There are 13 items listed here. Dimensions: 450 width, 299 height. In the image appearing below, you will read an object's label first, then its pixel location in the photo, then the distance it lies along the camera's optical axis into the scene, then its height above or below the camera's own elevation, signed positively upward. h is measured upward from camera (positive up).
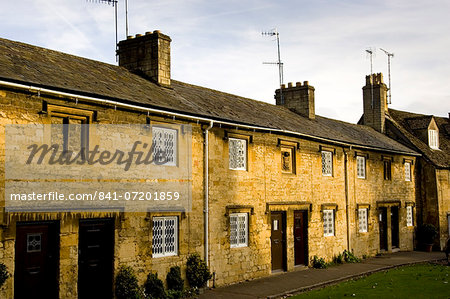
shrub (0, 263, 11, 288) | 12.04 -1.69
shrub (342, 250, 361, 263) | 25.98 -3.08
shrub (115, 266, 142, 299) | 14.82 -2.43
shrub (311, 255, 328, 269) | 23.72 -3.07
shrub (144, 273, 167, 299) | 15.59 -2.65
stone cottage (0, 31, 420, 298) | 13.54 +0.61
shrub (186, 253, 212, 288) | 16.97 -2.40
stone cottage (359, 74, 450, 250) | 33.35 +2.64
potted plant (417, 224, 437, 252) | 32.22 -2.54
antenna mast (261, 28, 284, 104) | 30.64 +7.86
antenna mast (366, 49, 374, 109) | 37.19 +7.72
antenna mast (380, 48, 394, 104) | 40.24 +9.14
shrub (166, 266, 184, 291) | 16.34 -2.54
